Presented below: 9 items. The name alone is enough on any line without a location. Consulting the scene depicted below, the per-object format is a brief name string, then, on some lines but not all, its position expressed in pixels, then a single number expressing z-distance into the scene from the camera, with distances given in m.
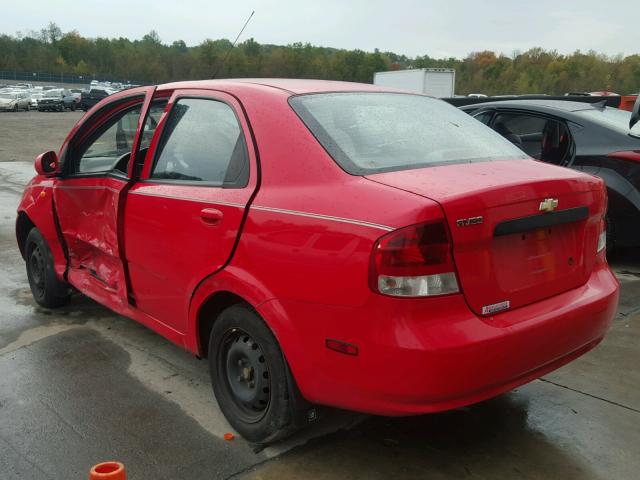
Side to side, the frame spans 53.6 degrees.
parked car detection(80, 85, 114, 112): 46.33
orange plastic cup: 2.20
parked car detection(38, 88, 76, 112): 47.66
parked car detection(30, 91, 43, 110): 49.12
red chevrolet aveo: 2.37
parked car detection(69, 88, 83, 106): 49.78
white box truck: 31.33
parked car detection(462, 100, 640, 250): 5.74
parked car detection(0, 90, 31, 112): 46.75
